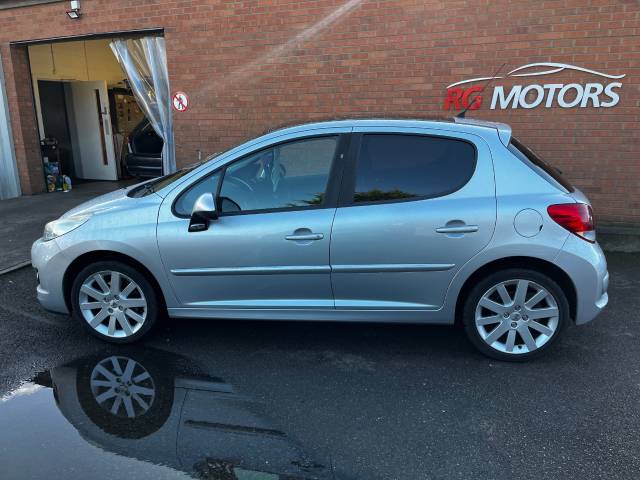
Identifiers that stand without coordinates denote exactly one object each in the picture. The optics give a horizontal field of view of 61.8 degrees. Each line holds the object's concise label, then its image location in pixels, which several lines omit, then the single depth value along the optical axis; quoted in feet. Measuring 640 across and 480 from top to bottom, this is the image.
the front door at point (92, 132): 39.11
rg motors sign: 21.59
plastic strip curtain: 27.94
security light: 28.37
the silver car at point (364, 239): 11.96
